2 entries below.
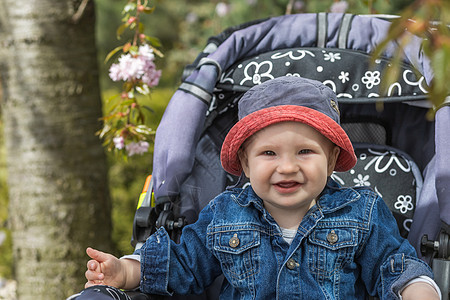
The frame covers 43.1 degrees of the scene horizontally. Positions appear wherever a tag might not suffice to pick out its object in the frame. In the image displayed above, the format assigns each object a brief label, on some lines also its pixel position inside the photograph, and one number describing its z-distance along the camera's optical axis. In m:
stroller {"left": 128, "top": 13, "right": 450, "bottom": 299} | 2.03
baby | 1.69
